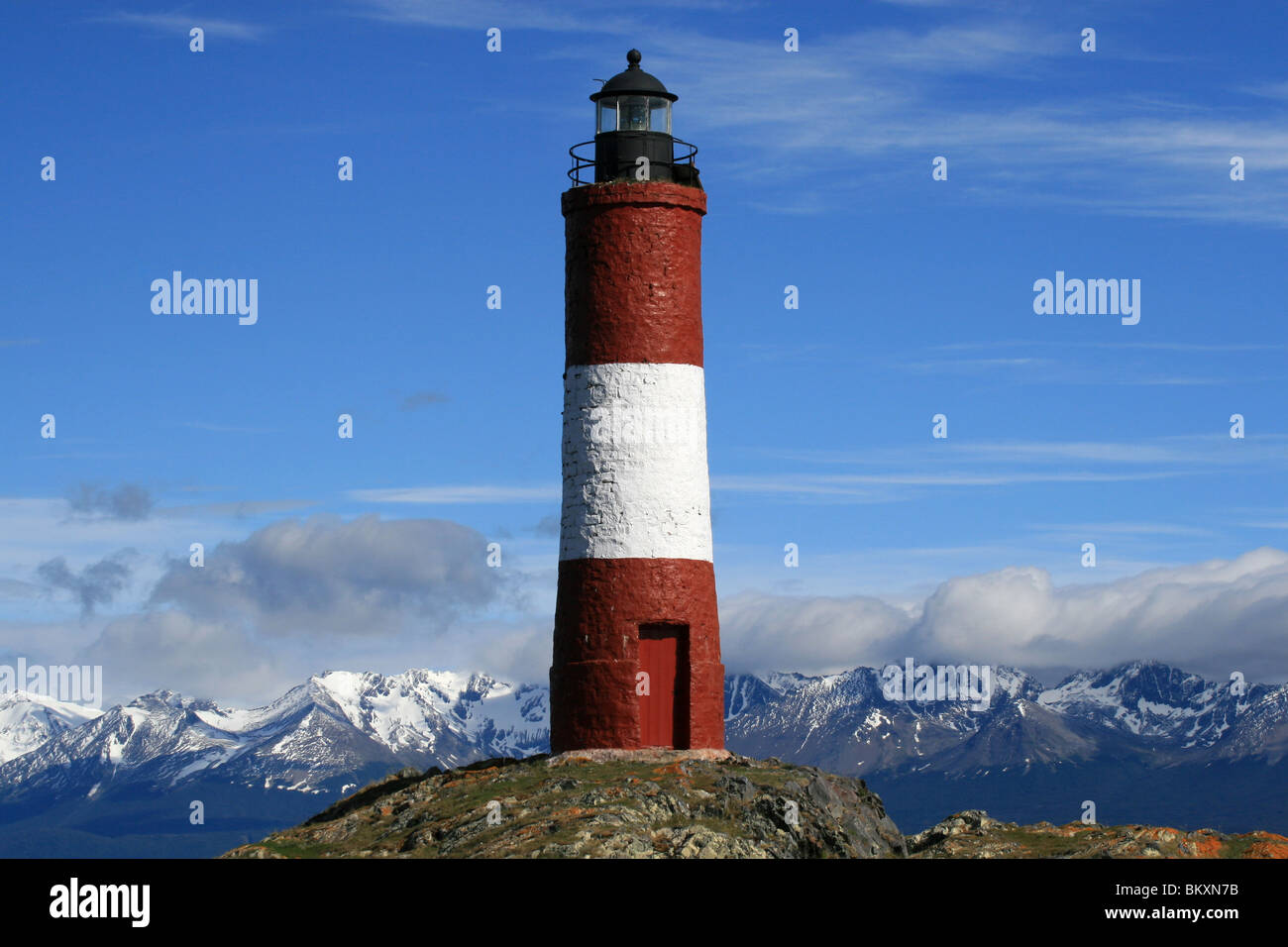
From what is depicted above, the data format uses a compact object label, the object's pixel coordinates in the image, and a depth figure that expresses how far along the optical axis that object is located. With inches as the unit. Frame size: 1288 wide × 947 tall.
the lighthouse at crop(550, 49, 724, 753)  1957.4
